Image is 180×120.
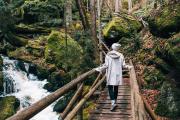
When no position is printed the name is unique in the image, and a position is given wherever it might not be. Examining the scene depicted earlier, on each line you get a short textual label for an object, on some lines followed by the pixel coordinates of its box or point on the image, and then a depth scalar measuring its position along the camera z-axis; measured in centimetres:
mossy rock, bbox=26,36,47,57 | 1306
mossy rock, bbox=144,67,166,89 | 751
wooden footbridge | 187
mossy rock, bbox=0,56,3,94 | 1031
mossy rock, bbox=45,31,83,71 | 1125
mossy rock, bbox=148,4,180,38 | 653
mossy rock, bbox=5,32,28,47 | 1395
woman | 447
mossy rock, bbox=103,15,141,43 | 1268
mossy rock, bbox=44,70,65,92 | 1085
